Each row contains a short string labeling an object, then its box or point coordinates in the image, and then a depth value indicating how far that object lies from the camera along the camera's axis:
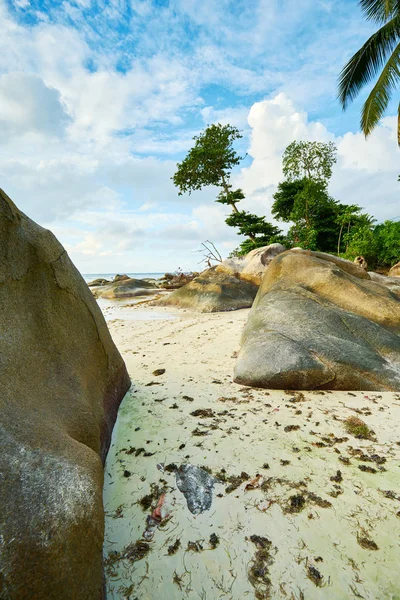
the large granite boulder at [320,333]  3.22
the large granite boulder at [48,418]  1.01
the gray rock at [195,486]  1.70
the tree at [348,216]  20.45
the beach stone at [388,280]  6.63
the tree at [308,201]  21.73
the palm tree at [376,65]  9.97
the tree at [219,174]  19.56
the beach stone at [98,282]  25.78
